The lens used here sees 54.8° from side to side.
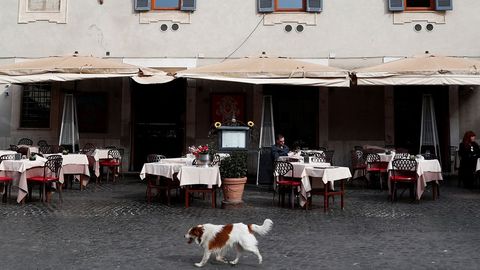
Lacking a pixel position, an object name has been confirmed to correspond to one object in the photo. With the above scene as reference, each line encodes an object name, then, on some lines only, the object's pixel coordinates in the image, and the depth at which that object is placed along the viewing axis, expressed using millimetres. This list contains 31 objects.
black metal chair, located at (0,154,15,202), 8414
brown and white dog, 4477
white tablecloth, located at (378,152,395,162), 10330
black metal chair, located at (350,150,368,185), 11133
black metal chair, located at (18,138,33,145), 13516
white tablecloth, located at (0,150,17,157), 9846
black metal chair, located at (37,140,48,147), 13203
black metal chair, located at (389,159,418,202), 8734
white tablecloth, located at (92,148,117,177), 11195
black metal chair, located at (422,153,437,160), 9694
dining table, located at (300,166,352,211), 7711
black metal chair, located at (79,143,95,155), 11595
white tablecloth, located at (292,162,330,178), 8047
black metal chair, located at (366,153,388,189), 10430
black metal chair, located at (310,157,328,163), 8945
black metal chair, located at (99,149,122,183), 11656
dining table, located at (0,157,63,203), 8250
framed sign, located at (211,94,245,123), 13461
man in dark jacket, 9719
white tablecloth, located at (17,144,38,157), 11496
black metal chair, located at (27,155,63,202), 8477
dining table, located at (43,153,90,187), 10148
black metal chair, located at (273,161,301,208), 8188
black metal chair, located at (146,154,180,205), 8531
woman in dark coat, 10648
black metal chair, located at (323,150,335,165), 11017
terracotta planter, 8031
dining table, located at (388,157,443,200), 8609
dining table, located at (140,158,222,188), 7973
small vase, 8081
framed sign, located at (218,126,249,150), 10453
